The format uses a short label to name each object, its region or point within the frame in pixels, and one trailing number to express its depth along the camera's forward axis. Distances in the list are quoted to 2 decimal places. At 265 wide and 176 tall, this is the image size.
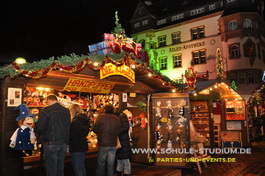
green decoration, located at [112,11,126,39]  7.68
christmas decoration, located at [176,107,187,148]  8.41
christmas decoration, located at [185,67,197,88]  9.07
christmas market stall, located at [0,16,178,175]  5.32
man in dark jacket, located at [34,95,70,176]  4.54
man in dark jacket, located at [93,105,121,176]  5.65
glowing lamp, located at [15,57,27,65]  5.35
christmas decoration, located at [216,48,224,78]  11.31
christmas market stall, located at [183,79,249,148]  12.77
